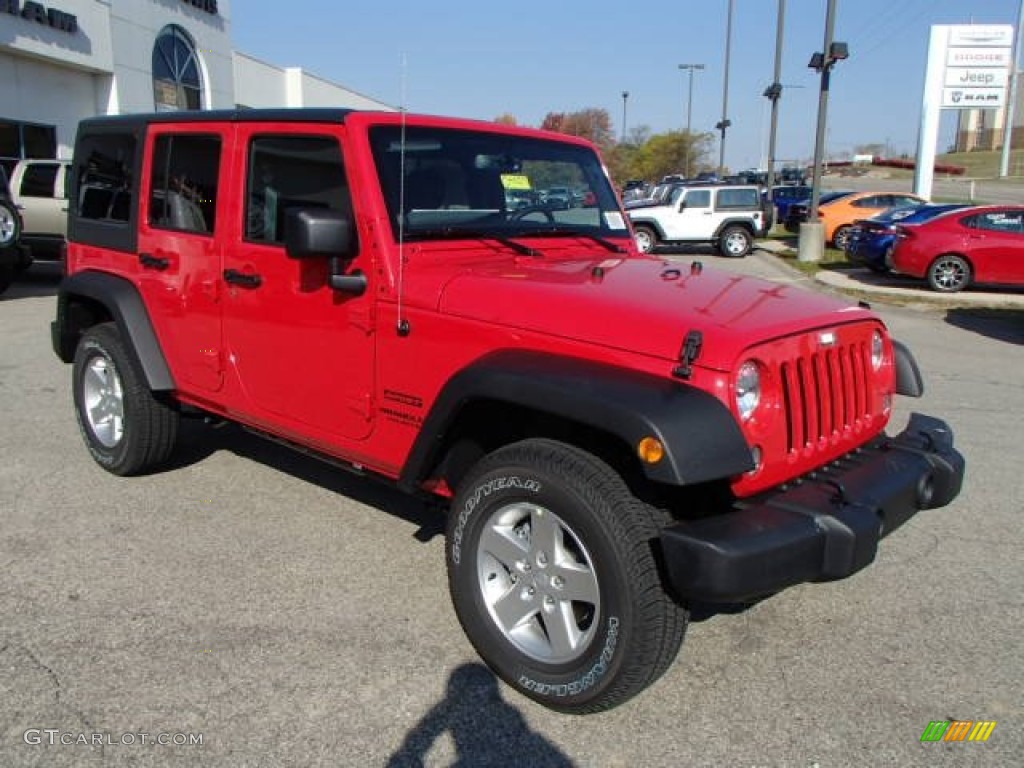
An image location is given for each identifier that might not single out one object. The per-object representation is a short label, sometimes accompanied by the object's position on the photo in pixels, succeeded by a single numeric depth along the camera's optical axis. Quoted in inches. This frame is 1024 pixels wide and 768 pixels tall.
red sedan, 555.8
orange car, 883.4
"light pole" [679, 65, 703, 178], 2475.4
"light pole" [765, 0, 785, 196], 1093.8
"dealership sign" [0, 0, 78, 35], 735.1
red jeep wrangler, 103.3
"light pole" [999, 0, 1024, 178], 1882.4
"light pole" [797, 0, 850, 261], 722.8
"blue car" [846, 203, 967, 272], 640.4
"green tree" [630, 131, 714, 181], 2955.2
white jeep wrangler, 853.2
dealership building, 768.9
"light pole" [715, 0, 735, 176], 1717.5
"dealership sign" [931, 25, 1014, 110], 1130.0
